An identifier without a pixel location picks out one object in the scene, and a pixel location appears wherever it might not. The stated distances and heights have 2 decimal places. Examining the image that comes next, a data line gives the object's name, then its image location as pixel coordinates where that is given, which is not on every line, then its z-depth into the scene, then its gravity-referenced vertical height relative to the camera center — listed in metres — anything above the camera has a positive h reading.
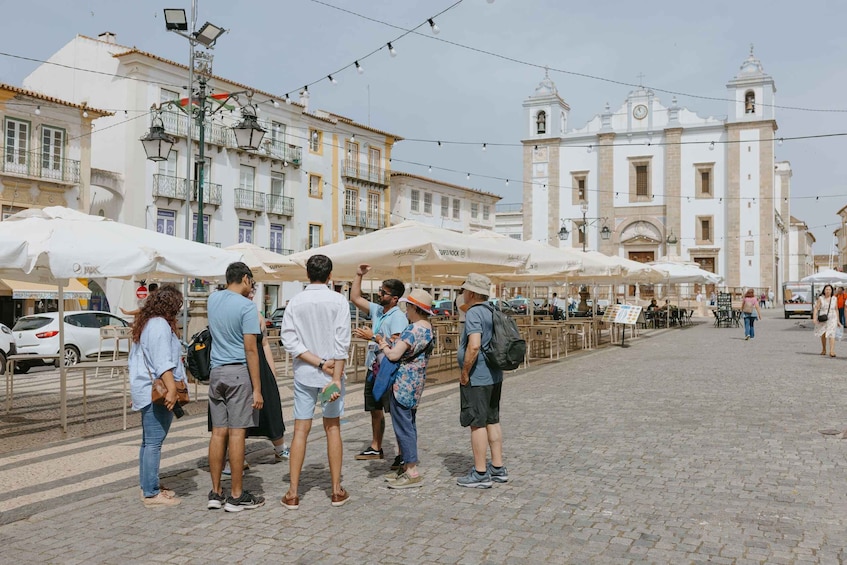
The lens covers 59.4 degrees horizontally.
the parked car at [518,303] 29.74 -0.23
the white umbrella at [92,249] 6.92 +0.46
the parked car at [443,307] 28.54 -0.41
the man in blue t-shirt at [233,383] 4.96 -0.58
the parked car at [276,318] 23.78 -0.75
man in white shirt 4.99 -0.33
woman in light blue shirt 5.06 -0.53
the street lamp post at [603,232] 33.20 +3.13
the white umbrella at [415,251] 10.77 +0.71
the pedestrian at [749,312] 21.67 -0.35
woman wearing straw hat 5.54 -0.63
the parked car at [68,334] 16.33 -0.90
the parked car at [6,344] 14.76 -1.00
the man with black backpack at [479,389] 5.50 -0.68
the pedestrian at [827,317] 15.91 -0.35
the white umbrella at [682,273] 28.84 +1.05
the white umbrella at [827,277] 29.68 +0.96
